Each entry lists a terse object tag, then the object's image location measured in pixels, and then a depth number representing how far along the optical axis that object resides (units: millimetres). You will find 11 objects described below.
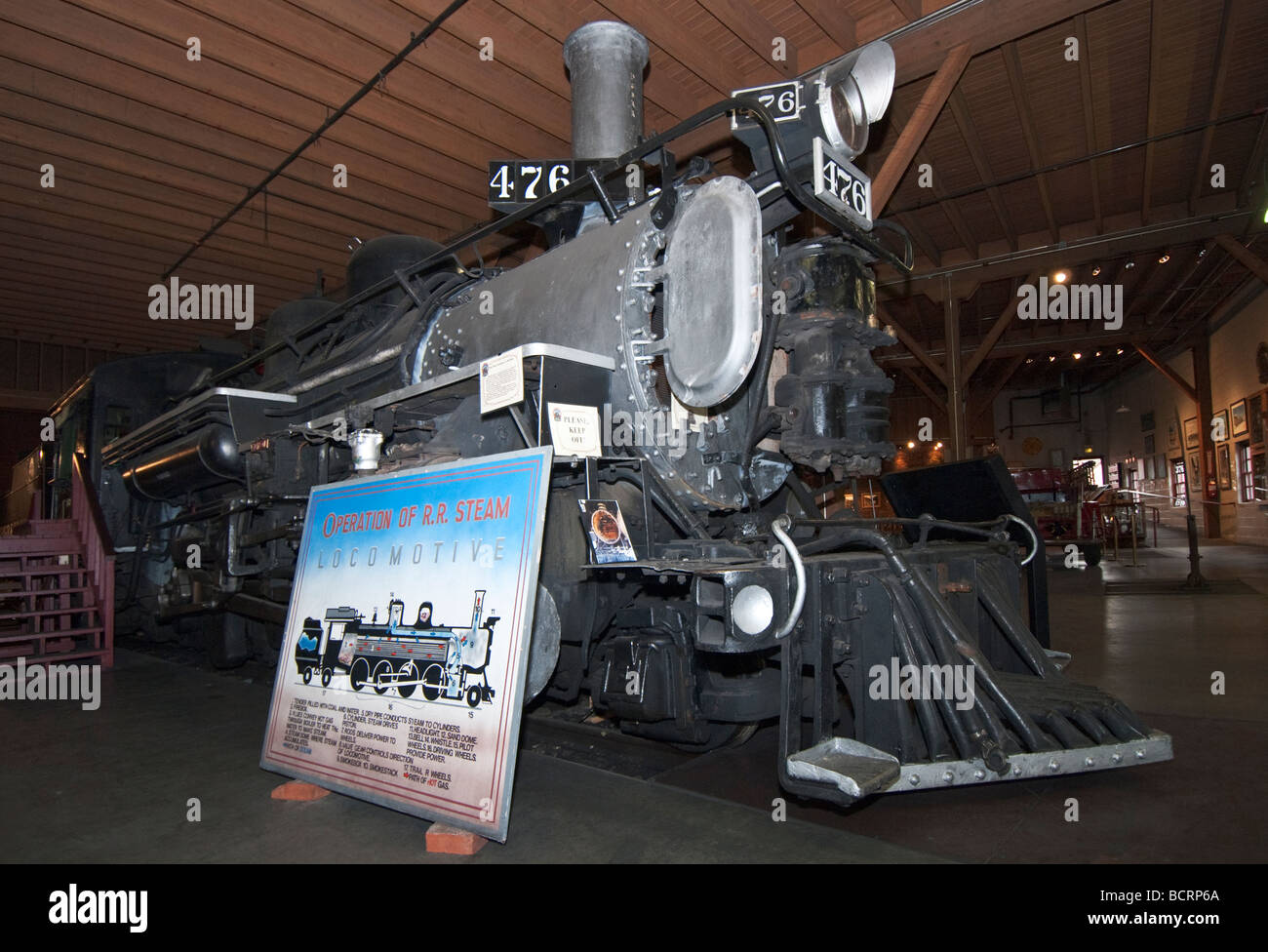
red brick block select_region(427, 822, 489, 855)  2141
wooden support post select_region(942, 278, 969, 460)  9069
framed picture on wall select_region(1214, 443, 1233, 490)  16734
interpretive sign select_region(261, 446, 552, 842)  2109
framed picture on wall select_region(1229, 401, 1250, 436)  15453
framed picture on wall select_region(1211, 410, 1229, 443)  16797
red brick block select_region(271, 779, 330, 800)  2674
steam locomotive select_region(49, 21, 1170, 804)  2328
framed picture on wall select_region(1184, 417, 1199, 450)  19772
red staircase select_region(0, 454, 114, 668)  5520
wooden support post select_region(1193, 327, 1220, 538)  17703
